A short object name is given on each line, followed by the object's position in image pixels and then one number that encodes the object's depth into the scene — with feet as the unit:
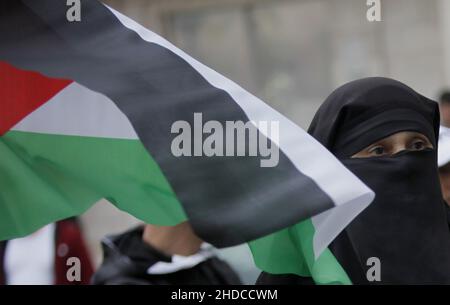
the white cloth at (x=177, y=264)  26.04
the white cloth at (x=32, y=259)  33.10
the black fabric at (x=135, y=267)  25.57
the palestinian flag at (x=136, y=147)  16.87
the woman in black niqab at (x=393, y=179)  21.18
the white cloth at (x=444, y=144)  28.95
